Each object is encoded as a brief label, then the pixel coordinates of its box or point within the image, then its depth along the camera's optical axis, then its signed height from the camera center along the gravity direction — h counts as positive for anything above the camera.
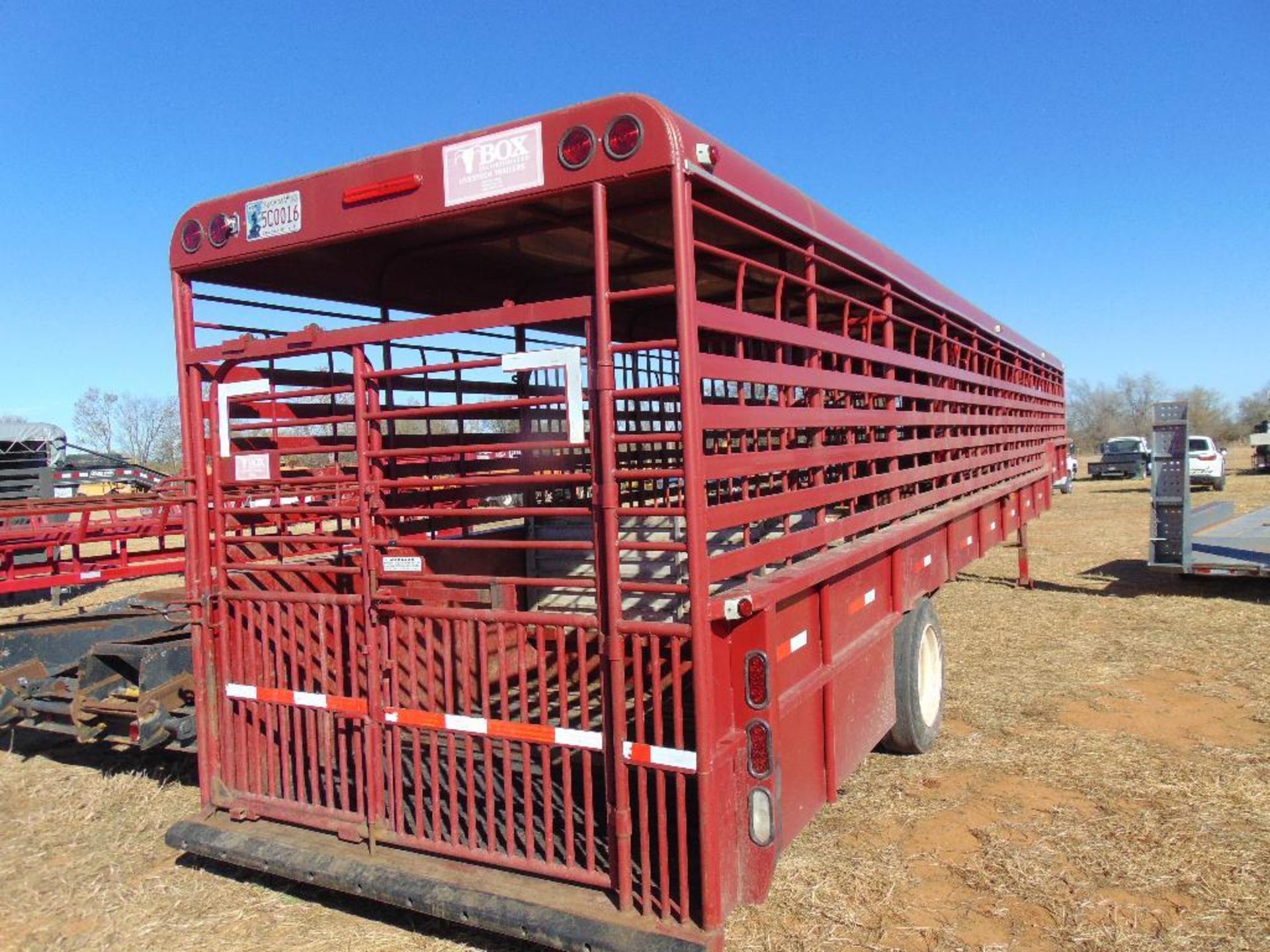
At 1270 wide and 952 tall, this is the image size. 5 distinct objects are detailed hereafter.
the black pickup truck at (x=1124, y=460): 31.47 -1.53
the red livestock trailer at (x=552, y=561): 2.81 -0.54
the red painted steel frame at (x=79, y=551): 8.48 -1.08
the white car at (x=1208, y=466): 25.14 -1.44
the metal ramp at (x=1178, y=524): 9.55 -1.17
